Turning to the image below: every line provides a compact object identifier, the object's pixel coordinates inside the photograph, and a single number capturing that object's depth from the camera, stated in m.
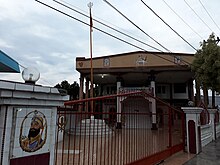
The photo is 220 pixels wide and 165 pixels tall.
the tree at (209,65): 11.90
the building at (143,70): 15.87
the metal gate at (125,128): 2.96
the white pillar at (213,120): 9.13
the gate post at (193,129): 6.19
